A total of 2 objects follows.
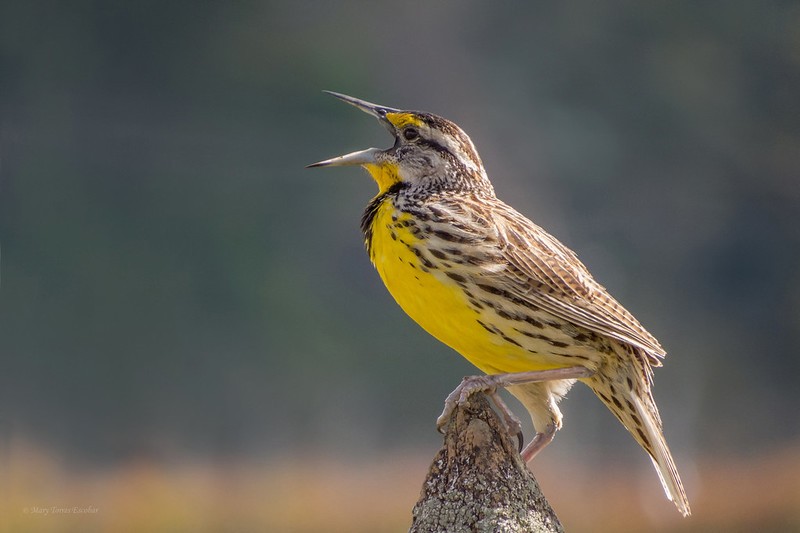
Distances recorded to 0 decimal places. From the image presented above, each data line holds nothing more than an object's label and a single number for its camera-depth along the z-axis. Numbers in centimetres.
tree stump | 522
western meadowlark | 630
